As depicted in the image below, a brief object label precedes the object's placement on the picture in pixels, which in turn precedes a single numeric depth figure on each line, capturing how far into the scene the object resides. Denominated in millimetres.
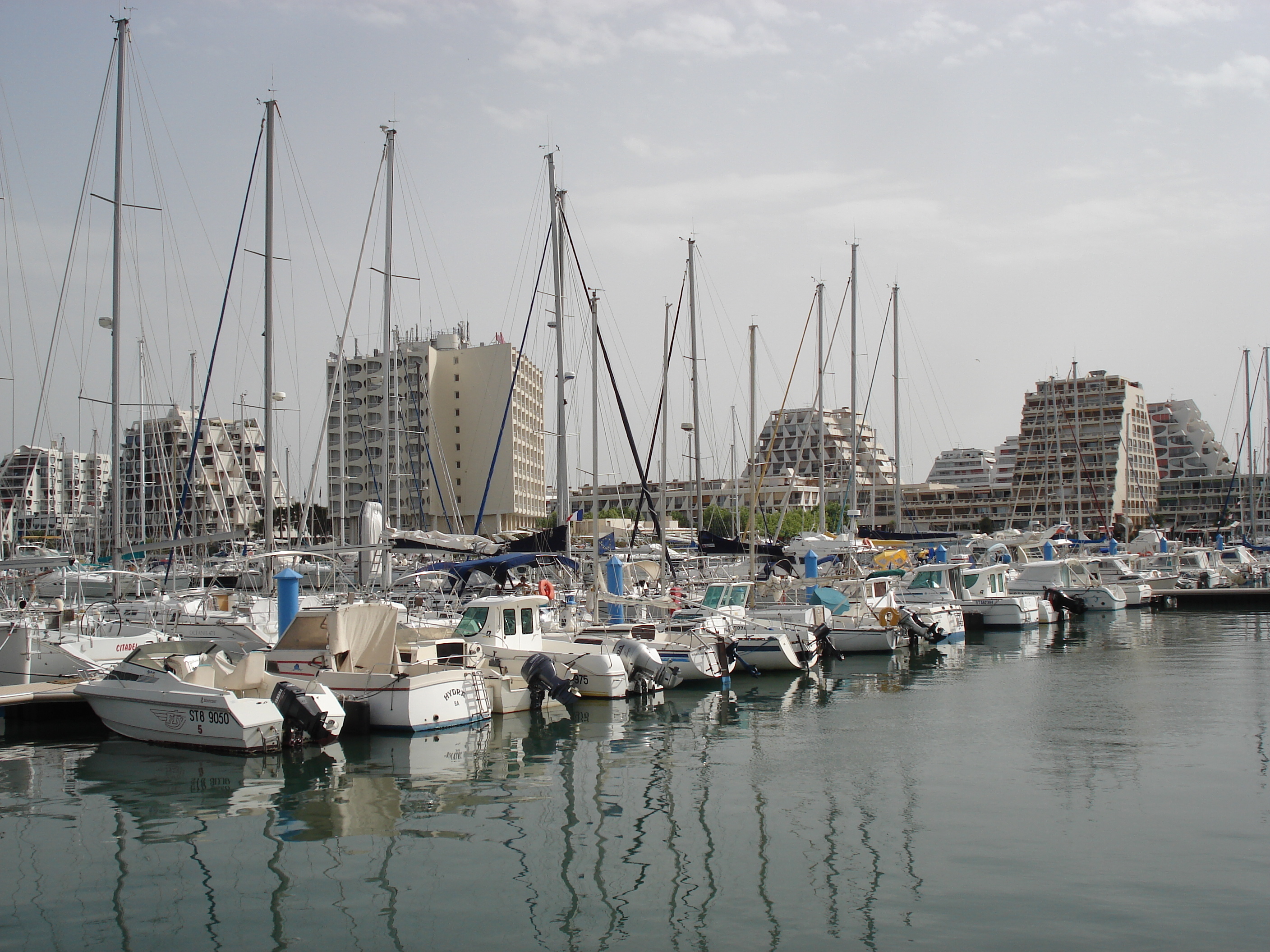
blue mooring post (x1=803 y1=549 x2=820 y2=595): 39562
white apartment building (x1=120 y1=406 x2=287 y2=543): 98312
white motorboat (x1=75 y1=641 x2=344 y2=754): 17312
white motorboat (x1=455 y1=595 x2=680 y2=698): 23500
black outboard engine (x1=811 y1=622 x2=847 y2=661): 29750
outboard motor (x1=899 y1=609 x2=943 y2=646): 35281
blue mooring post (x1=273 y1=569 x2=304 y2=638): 25094
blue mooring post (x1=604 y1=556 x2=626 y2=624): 33062
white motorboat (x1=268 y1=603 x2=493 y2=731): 19062
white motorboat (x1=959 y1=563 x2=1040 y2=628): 41906
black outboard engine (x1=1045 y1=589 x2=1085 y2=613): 45719
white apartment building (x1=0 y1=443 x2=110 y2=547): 98500
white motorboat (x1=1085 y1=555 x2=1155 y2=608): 52656
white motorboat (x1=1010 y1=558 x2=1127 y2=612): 49688
